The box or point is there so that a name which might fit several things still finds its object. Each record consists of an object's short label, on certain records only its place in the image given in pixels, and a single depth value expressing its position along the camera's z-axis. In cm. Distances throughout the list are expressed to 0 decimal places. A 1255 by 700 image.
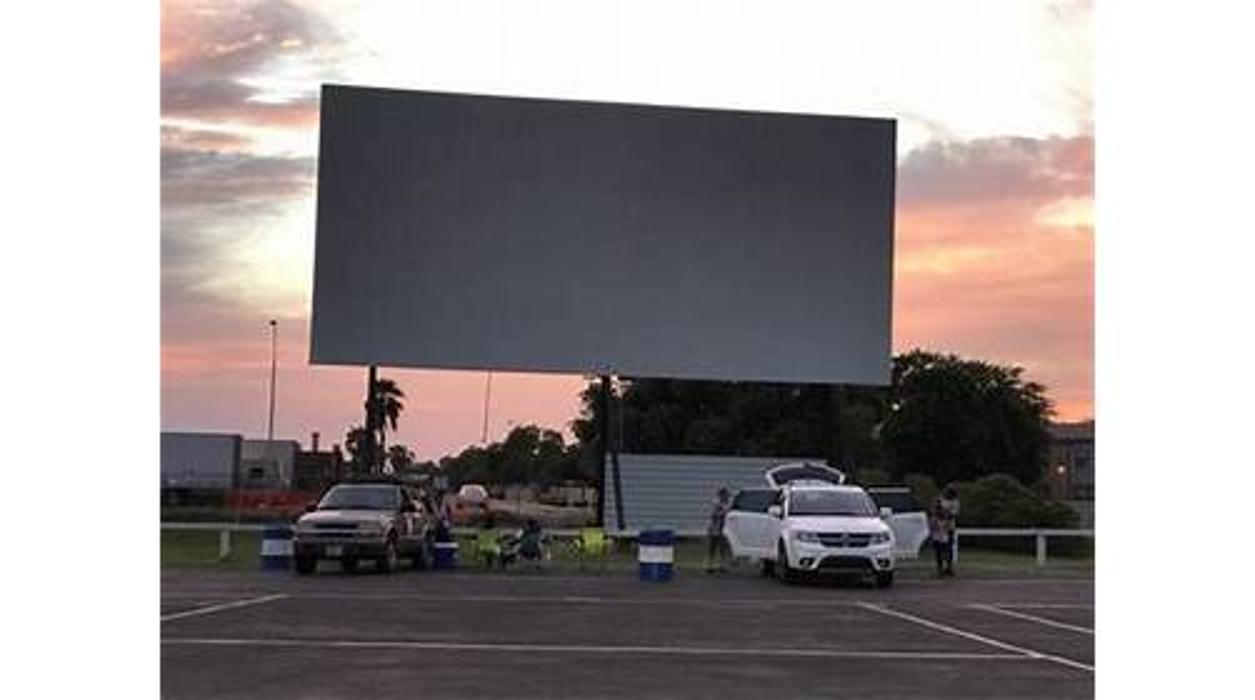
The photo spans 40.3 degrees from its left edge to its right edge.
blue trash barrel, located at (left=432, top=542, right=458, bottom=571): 2900
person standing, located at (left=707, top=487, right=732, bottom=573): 2956
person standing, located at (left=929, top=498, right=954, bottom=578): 2836
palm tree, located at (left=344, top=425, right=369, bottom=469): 6512
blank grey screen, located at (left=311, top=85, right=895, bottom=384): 3534
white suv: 2444
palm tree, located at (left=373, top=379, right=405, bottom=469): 6177
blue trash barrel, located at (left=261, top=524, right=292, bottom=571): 2752
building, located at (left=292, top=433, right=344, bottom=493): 5653
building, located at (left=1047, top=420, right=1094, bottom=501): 7106
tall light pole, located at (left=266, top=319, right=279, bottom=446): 3568
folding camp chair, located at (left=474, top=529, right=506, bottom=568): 2965
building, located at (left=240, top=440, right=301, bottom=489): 6725
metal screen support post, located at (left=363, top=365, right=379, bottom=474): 3678
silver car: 2609
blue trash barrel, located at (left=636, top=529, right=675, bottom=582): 2592
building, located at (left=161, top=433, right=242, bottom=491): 6025
